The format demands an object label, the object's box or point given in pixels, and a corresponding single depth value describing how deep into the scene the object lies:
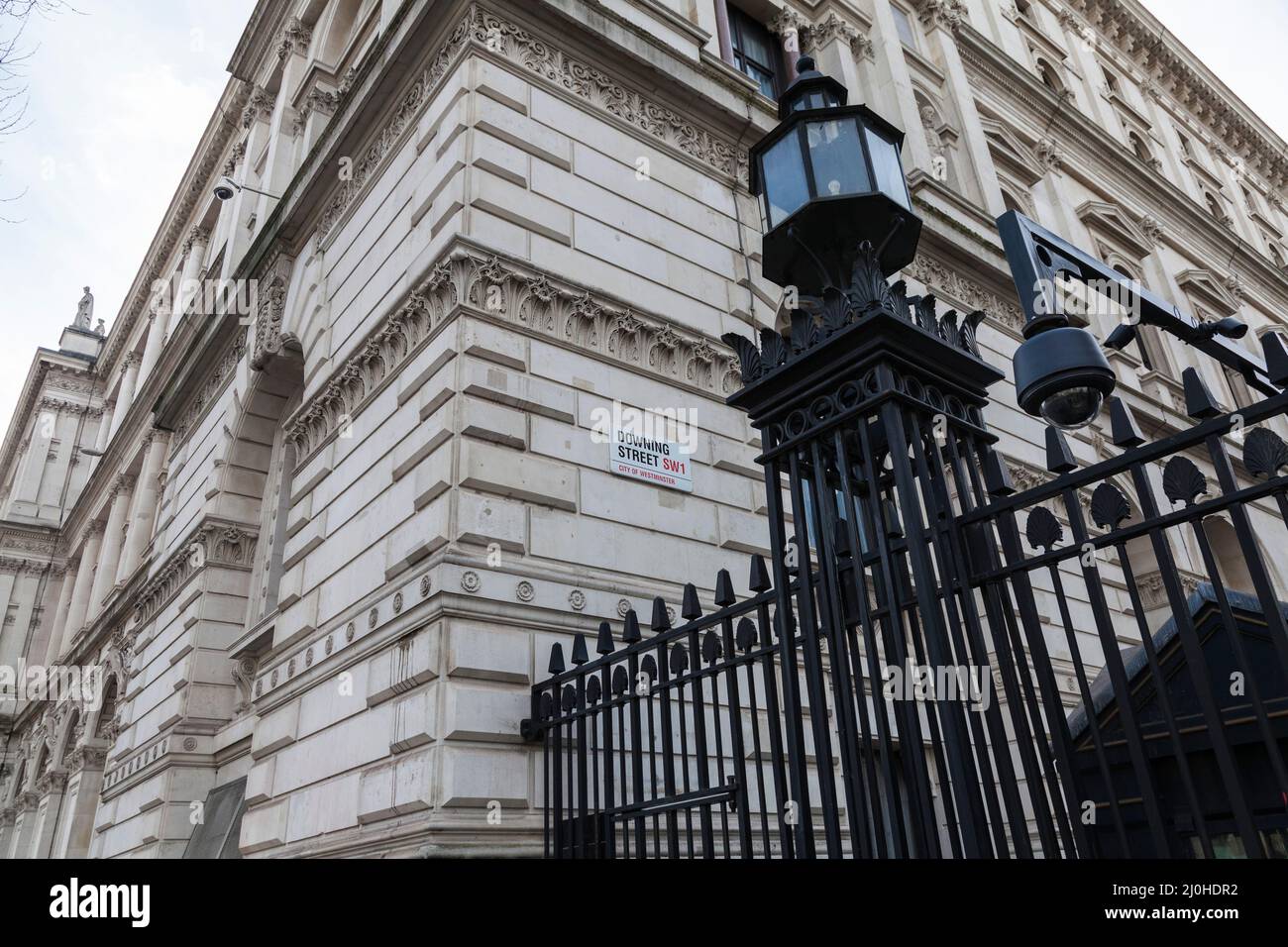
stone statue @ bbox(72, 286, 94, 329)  51.22
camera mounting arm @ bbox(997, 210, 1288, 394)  4.04
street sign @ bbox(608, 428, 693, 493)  9.04
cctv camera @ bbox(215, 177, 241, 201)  16.48
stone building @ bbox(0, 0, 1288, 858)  7.84
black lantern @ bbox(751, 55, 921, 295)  4.29
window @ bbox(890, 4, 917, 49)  20.61
